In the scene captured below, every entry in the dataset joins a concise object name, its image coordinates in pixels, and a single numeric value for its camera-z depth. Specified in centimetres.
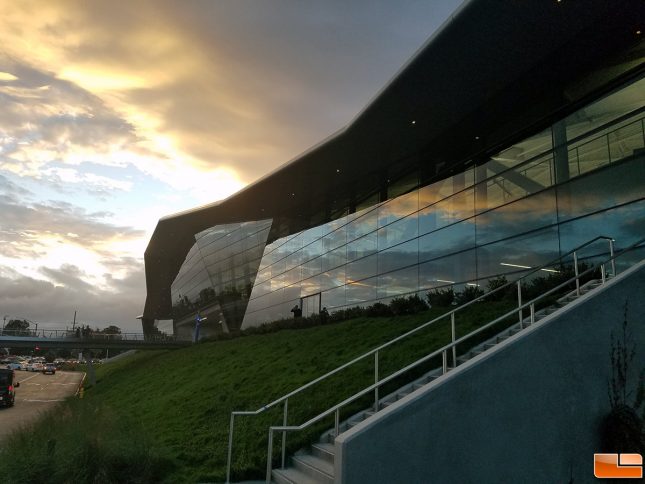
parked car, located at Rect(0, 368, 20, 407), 2972
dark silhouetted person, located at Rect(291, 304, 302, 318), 3153
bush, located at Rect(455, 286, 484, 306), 1894
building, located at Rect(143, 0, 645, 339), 1532
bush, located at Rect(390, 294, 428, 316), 2022
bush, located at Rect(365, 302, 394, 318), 2142
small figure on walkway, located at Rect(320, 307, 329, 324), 2590
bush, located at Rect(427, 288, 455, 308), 1997
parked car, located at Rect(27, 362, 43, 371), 7891
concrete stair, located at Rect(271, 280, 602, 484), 841
